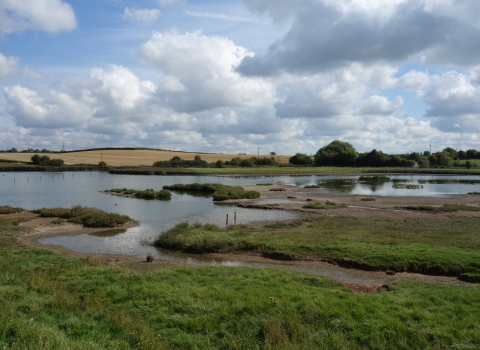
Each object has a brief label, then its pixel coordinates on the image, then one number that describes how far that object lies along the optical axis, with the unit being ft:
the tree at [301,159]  581.53
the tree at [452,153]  616.02
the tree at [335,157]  562.66
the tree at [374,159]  542.57
